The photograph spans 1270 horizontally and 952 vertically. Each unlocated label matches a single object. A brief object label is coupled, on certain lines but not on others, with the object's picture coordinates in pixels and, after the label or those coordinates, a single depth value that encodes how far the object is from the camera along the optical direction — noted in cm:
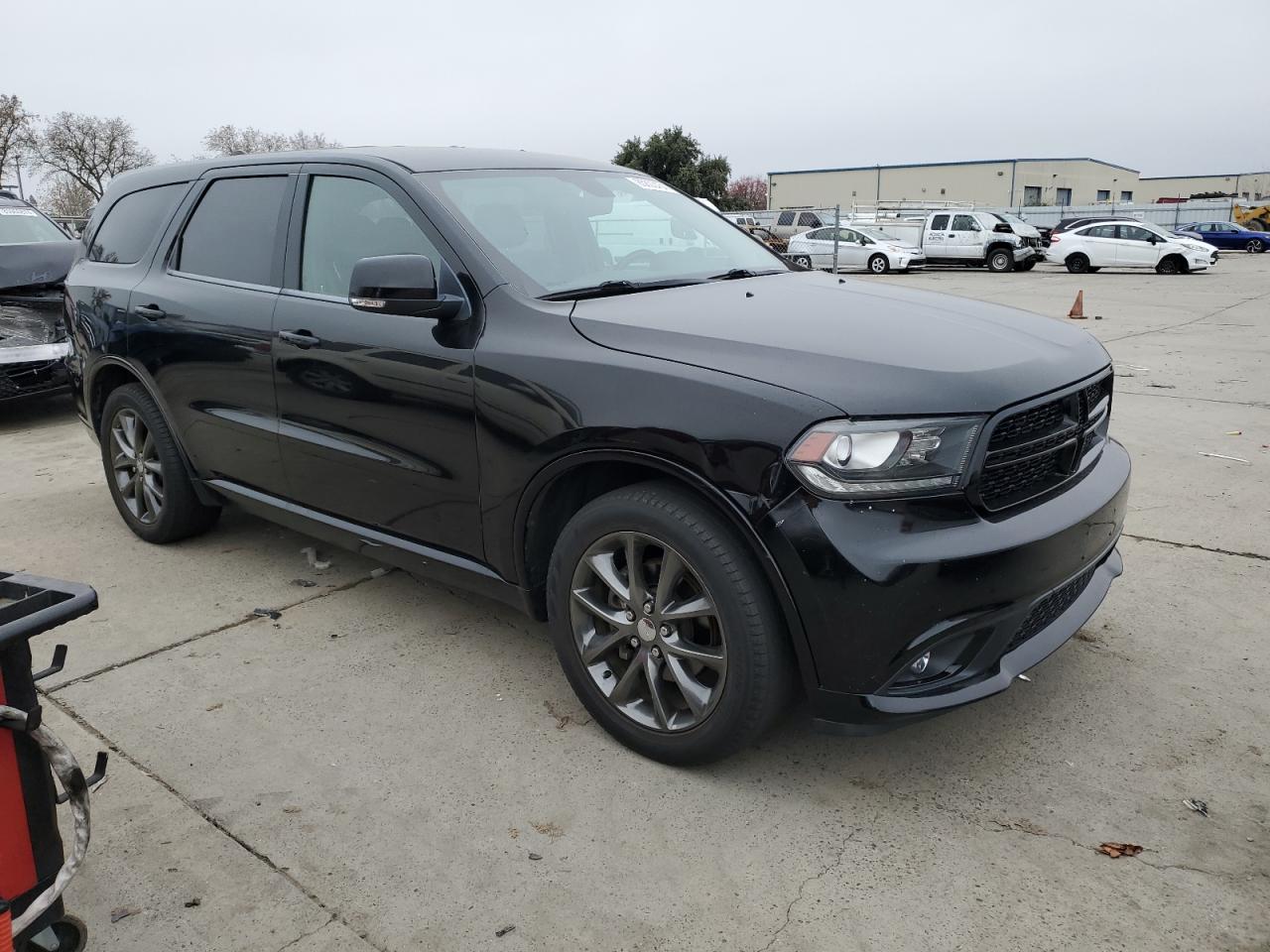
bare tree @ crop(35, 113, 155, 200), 4756
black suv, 242
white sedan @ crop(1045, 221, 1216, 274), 2552
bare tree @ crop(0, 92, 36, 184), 4162
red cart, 174
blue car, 3744
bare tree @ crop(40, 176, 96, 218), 4021
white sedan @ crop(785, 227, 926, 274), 2780
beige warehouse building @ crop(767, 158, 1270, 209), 7488
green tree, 5716
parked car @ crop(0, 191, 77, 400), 769
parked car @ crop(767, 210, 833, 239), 3531
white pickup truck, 2842
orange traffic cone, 1437
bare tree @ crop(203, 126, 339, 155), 5116
